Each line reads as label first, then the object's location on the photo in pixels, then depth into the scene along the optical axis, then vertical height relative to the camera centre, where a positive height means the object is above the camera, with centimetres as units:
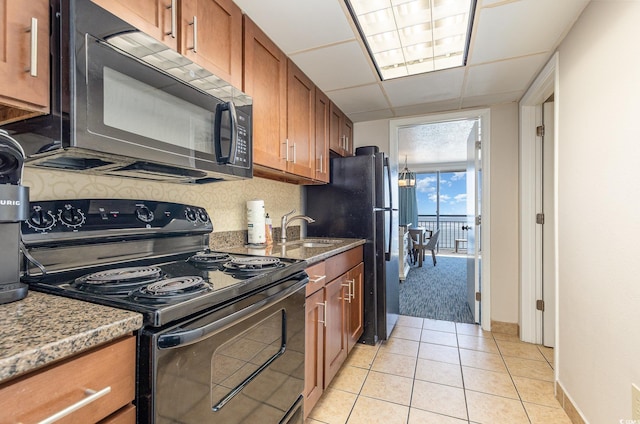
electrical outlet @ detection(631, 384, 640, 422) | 113 -72
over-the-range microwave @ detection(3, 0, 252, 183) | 79 +33
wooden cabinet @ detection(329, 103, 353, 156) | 277 +79
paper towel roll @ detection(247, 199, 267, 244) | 197 -6
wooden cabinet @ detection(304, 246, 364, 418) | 155 -65
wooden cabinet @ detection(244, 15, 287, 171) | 160 +68
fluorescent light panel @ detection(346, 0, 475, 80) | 158 +108
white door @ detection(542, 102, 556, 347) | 248 -11
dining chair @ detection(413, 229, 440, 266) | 587 -66
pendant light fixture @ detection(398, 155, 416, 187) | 648 +78
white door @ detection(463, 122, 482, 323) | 296 -6
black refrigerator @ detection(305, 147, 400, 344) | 252 -6
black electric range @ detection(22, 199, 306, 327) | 79 -19
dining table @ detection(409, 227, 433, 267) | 582 -57
